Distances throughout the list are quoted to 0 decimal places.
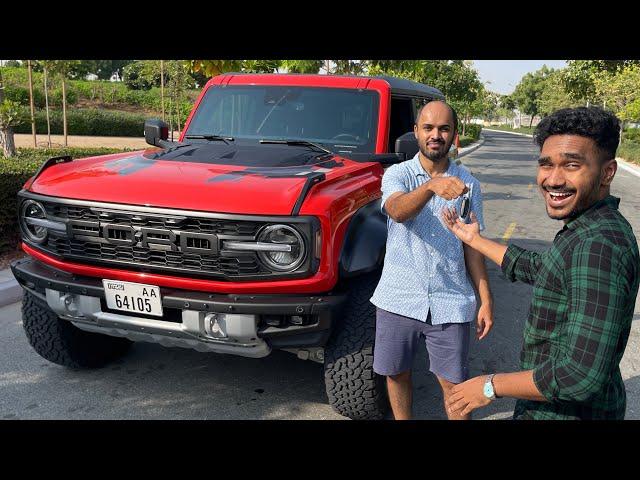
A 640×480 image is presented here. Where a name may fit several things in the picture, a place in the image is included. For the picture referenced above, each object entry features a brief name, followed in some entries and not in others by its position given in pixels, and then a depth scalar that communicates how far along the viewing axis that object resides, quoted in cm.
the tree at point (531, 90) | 8731
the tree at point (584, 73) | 2122
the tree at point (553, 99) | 5088
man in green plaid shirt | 144
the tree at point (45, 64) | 1731
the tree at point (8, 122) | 1155
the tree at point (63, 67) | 1798
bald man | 270
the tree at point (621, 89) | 2502
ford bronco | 291
